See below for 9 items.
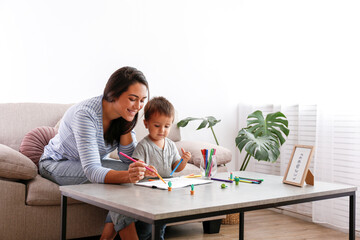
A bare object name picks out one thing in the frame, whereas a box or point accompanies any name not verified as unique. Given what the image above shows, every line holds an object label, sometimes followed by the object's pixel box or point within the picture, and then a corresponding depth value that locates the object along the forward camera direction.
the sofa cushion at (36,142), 2.38
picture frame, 1.73
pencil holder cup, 1.89
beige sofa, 2.02
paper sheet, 1.58
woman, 1.65
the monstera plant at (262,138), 2.70
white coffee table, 1.17
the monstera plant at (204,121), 3.20
